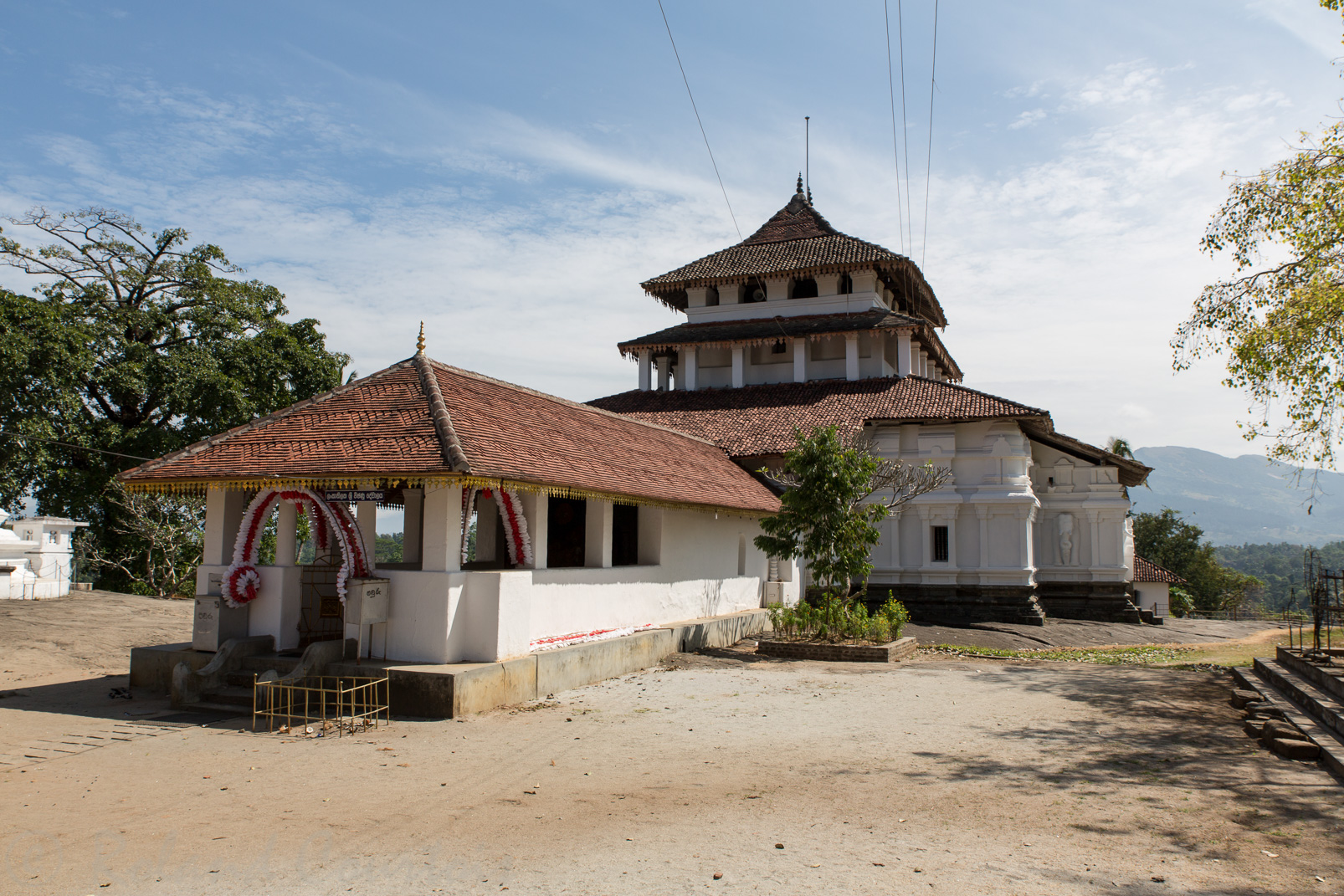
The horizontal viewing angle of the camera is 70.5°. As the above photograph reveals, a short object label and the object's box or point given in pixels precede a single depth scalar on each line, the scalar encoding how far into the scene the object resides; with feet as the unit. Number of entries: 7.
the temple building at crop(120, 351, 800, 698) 35.01
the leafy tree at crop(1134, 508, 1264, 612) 169.99
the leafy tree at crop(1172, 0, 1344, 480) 36.58
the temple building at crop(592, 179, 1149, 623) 84.53
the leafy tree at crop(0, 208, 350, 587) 81.05
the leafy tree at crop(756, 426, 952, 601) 53.16
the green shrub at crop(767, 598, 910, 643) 52.30
